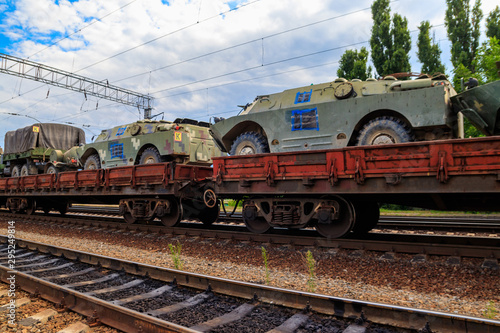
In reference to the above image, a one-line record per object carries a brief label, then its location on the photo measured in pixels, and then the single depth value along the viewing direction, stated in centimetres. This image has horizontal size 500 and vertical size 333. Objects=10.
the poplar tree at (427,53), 2467
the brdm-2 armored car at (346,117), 641
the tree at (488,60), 1867
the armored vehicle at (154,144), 1116
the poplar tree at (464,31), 2514
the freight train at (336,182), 502
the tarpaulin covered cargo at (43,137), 1848
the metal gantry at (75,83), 2003
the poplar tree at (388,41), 2261
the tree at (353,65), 2283
